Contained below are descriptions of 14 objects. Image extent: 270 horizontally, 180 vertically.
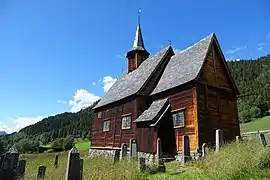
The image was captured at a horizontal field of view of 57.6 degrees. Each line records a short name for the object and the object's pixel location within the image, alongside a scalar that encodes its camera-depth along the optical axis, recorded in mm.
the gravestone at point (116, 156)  12539
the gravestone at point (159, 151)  12914
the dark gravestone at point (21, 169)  8229
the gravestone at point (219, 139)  12789
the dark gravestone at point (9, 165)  5568
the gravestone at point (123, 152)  12864
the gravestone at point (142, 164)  10926
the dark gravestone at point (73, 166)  4891
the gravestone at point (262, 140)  11747
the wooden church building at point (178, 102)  18734
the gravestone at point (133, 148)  13745
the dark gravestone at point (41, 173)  8711
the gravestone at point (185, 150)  13820
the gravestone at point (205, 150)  13598
